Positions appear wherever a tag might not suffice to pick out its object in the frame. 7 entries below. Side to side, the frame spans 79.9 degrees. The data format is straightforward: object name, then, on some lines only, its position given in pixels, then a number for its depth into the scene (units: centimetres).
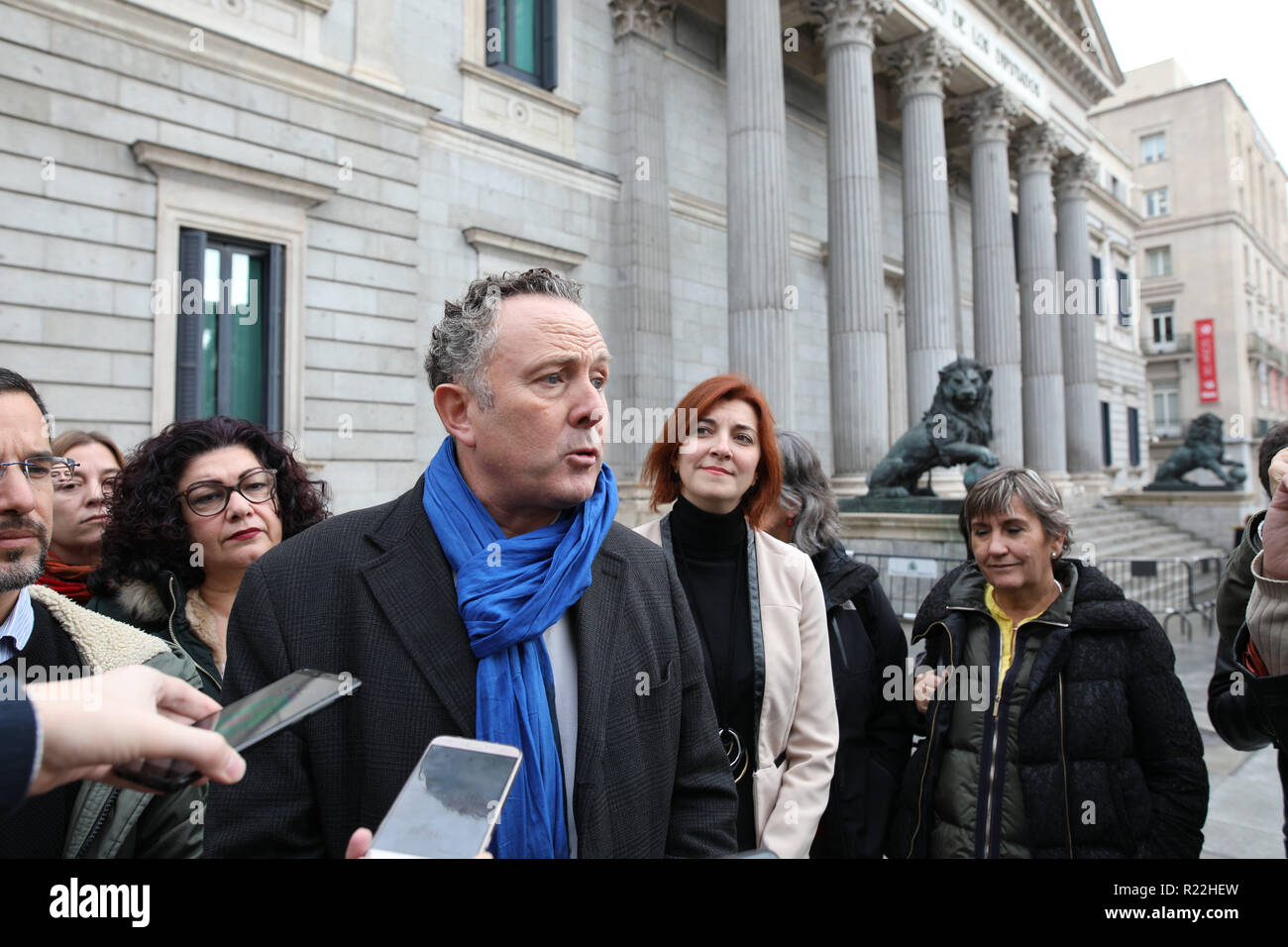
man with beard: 164
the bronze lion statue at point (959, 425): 1044
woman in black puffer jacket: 246
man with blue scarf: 152
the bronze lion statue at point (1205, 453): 1953
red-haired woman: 257
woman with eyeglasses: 263
